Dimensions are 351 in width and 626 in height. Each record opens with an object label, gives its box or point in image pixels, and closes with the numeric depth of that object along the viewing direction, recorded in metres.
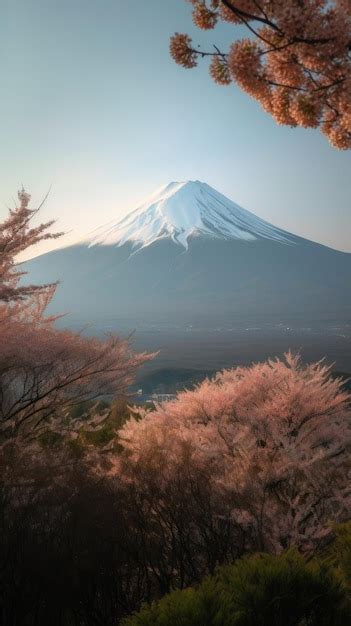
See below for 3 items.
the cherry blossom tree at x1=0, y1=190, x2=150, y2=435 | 11.42
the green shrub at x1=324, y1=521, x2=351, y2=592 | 4.89
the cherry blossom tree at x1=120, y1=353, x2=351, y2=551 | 10.56
